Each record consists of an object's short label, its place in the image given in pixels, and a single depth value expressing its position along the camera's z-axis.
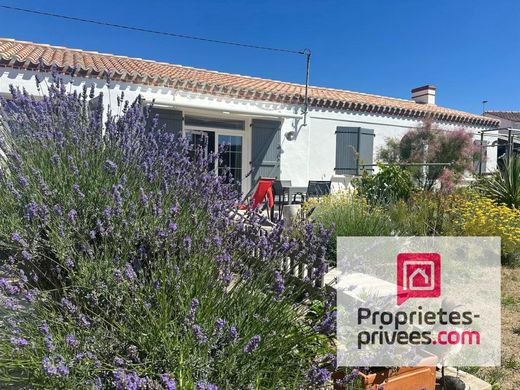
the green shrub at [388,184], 6.72
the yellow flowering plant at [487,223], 4.91
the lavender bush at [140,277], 1.53
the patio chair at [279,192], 8.54
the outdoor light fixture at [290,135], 10.91
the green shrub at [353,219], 4.32
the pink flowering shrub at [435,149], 11.11
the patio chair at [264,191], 7.33
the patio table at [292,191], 9.11
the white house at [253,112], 8.52
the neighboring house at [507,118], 19.69
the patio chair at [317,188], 8.97
